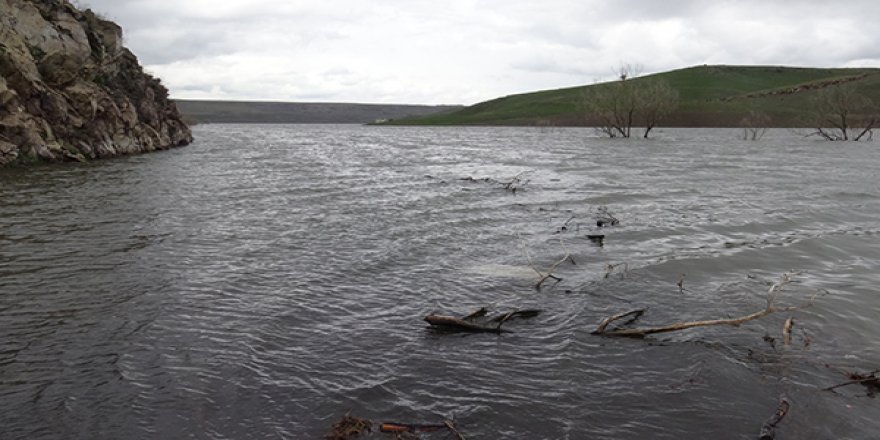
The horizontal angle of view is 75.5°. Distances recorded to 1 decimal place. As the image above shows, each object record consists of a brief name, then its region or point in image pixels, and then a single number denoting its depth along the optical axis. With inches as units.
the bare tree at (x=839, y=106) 2741.1
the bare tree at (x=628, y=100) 2962.6
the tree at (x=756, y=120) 4507.1
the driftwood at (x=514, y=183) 1162.0
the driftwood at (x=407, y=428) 259.3
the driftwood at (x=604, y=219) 793.7
